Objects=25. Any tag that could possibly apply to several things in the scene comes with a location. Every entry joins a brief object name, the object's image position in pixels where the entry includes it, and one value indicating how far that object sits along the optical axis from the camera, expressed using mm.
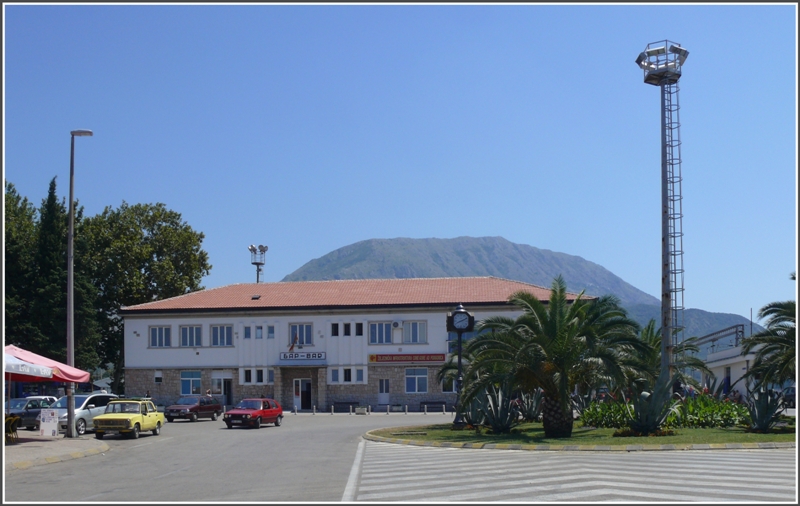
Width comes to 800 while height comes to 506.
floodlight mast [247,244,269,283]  75225
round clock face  33438
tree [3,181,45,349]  61000
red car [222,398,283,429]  38250
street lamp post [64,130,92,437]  29641
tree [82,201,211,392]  67562
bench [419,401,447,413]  55594
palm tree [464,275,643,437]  26141
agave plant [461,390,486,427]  30906
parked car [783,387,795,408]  43244
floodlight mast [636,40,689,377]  34094
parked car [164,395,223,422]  44281
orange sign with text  57406
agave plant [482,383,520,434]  29125
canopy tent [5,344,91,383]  27781
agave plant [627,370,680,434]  25609
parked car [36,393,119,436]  32844
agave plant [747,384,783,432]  26344
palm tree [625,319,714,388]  31016
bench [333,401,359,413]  57875
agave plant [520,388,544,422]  35781
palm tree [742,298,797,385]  28609
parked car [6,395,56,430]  35125
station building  57750
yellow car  30500
